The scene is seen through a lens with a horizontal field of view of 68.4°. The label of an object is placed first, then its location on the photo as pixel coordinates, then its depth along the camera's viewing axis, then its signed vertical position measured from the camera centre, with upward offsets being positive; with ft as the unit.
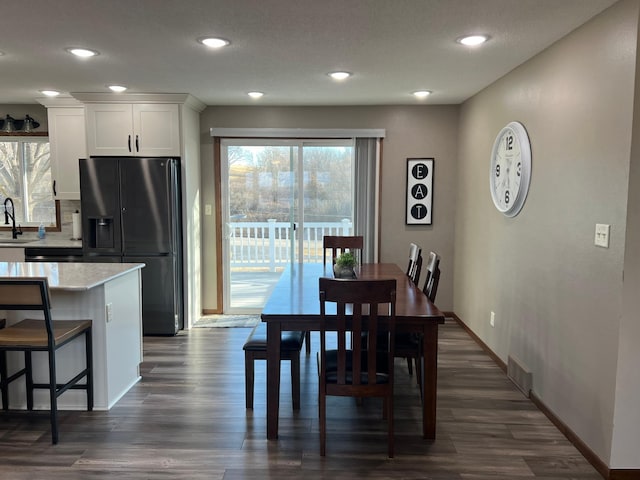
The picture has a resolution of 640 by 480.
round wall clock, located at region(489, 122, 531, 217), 11.02 +0.98
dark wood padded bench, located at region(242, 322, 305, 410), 9.73 -3.07
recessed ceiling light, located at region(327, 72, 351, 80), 12.22 +3.45
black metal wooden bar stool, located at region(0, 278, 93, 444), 8.40 -2.50
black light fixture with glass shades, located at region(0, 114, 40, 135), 17.17 +2.89
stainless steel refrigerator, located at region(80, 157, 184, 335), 14.99 -0.54
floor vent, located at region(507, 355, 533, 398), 10.77 -3.97
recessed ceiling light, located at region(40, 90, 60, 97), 14.97 +3.58
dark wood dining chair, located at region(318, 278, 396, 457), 7.79 -2.47
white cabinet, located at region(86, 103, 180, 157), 15.42 +2.45
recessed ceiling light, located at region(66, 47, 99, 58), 10.26 +3.37
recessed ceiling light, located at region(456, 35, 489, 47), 9.25 +3.36
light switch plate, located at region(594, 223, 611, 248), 7.72 -0.44
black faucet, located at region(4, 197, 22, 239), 17.46 -0.47
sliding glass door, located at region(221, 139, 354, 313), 17.43 +0.20
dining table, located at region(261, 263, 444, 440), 8.52 -2.20
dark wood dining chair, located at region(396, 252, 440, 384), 9.95 -2.87
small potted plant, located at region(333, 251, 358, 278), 11.57 -1.47
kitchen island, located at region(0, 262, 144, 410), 9.96 -2.84
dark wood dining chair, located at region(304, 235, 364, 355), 14.80 -1.15
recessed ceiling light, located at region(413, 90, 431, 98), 14.52 +3.57
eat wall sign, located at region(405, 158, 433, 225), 17.15 +0.58
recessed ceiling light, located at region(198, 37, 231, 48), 9.45 +3.33
